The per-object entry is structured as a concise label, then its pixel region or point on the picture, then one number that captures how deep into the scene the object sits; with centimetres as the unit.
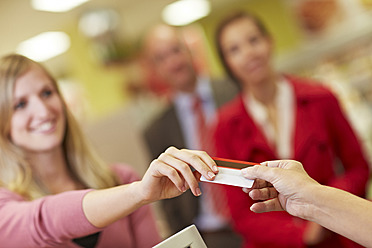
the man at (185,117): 211
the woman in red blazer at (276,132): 154
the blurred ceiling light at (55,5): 513
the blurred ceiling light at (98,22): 575
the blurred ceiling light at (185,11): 726
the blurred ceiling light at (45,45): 637
